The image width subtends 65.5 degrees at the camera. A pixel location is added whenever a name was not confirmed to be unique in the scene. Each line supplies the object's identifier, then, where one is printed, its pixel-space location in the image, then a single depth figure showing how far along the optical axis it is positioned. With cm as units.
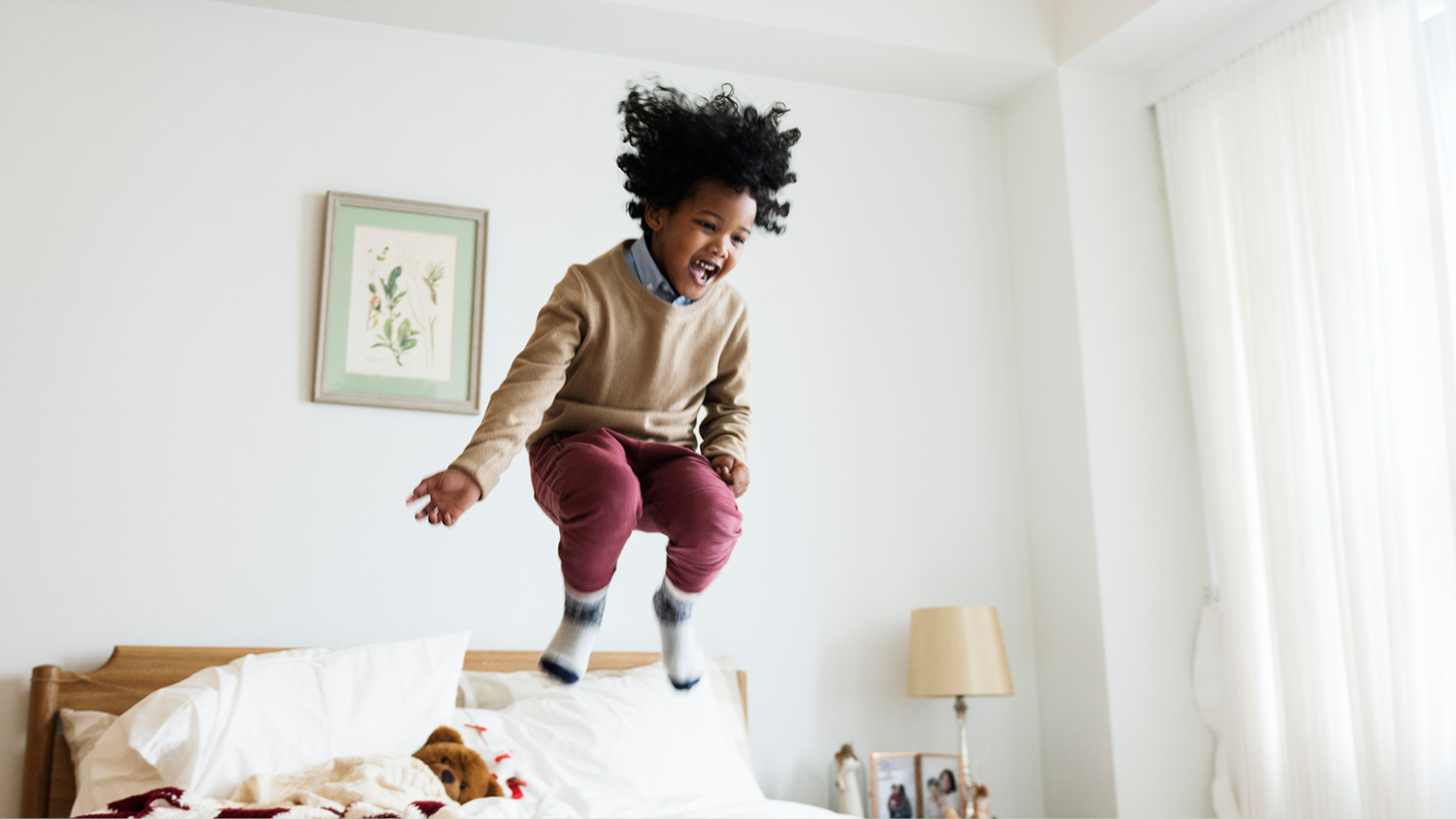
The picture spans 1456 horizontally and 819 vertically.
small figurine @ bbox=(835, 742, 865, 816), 311
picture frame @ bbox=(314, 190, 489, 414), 309
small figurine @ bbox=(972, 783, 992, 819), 311
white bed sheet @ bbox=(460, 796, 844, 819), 226
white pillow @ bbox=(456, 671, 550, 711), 287
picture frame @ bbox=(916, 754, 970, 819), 317
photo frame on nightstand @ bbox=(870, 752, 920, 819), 315
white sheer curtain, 275
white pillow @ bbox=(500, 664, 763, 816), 258
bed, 245
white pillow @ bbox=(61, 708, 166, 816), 229
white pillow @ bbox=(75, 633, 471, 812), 226
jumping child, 116
